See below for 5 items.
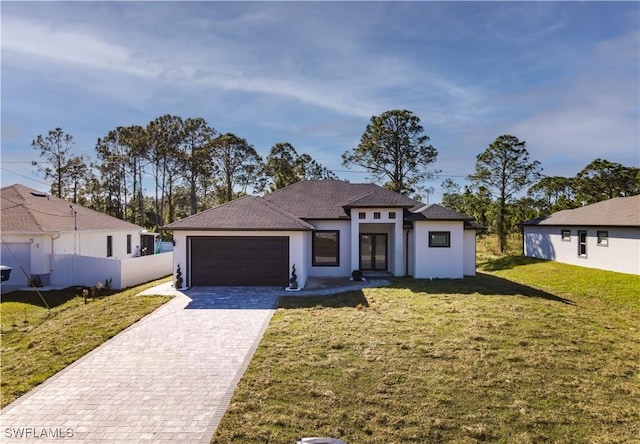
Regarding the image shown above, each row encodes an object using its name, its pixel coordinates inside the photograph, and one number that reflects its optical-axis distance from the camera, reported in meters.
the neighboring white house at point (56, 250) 16.84
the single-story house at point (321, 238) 15.91
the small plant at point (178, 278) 15.56
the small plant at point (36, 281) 16.47
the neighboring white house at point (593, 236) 18.61
